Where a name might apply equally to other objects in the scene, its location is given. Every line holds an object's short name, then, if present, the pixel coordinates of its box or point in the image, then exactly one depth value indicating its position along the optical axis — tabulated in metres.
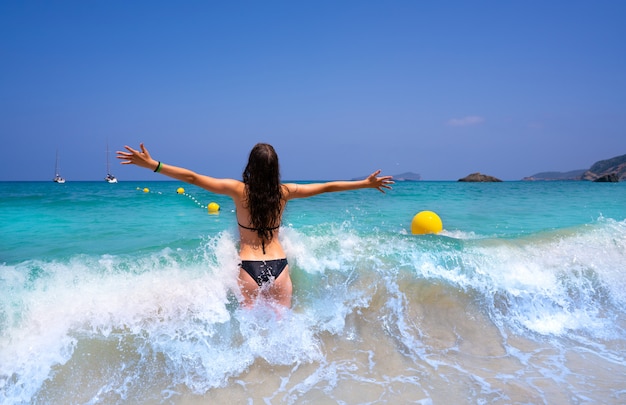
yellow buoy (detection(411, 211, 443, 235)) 9.16
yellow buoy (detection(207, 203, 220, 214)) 15.36
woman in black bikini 3.88
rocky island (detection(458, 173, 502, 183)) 76.94
